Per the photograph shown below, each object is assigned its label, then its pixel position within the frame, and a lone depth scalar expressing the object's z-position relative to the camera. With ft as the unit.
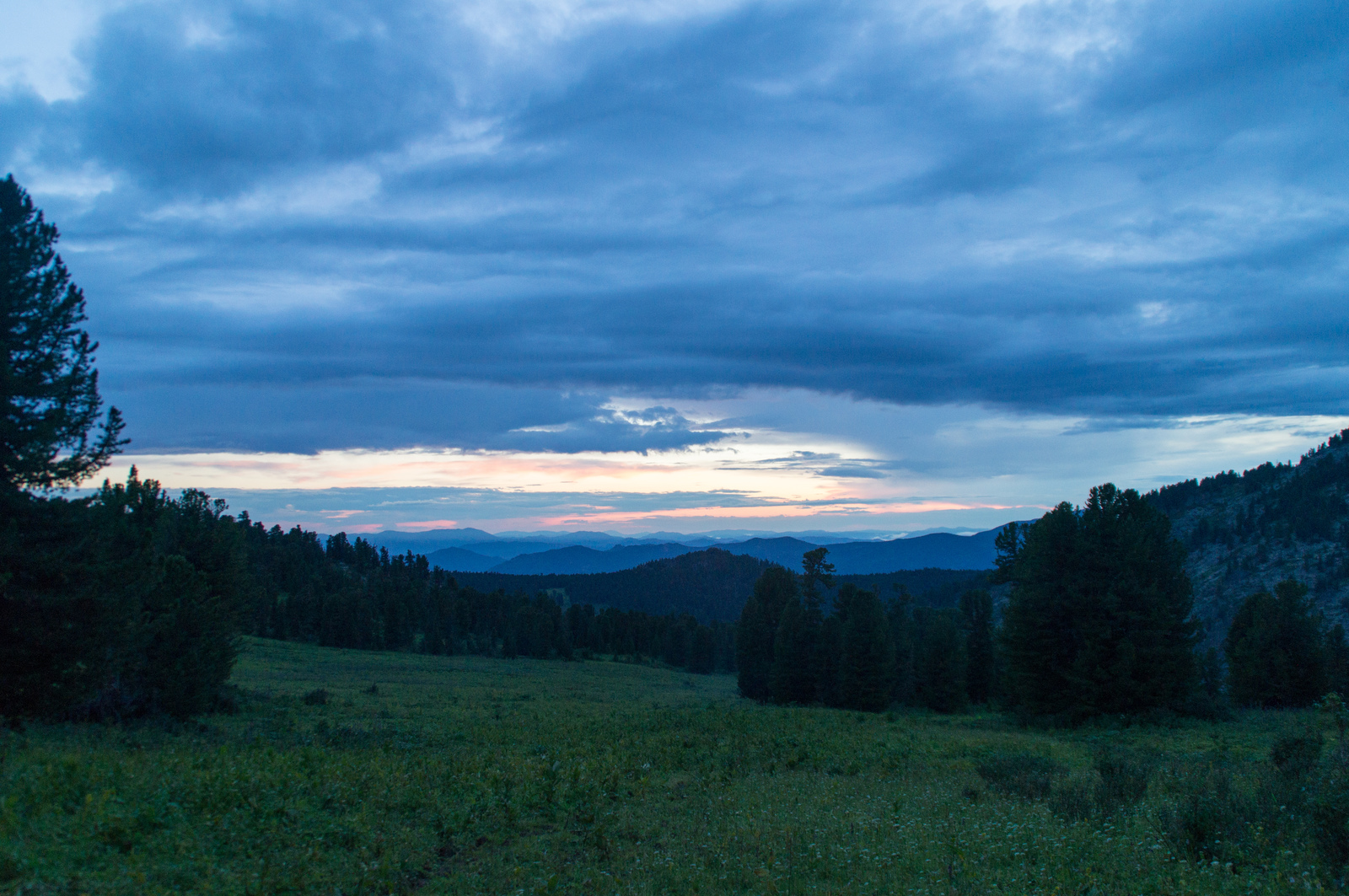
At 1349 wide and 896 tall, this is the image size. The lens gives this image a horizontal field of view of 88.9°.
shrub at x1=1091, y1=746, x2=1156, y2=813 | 36.83
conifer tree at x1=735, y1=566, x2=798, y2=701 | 190.49
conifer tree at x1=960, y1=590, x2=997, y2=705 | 176.96
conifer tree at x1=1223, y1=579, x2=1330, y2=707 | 126.41
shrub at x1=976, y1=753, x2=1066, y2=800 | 41.91
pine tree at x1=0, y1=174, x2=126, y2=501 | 49.49
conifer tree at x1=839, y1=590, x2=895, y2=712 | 145.89
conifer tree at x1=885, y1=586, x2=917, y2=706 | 174.09
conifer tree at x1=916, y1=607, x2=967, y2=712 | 158.10
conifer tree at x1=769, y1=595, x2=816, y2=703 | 163.43
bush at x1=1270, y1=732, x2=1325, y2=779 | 38.47
